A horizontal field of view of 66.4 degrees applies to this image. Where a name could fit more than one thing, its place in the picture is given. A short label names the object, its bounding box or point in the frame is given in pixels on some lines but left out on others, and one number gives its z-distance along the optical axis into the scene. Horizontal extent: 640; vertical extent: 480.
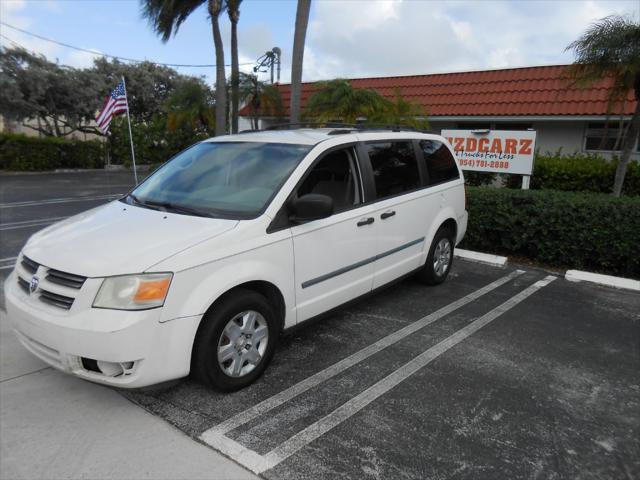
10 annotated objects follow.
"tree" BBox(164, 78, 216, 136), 17.95
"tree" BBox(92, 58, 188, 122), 30.61
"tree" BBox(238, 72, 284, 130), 15.81
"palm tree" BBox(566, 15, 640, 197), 6.71
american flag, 11.17
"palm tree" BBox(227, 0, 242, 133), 15.81
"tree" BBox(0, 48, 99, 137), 24.41
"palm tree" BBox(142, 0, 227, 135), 14.78
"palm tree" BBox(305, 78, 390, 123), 11.00
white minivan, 2.82
